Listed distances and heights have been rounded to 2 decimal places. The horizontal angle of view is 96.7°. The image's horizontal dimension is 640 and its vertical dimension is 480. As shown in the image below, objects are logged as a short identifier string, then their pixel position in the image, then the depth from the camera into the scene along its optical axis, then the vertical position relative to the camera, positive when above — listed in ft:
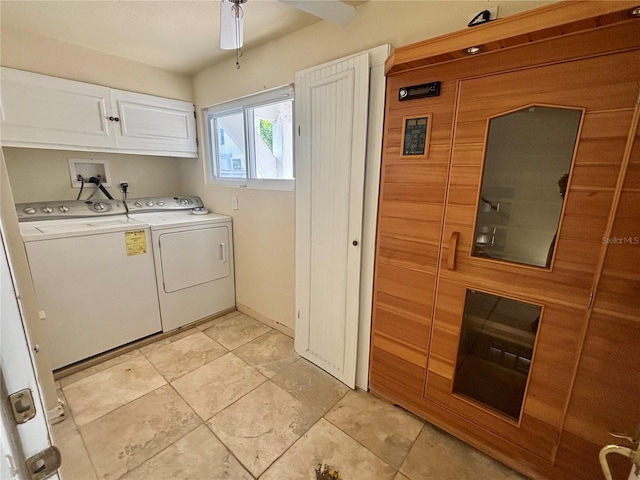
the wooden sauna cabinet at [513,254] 3.39 -1.01
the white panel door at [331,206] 5.46 -0.55
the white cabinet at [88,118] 6.41 +1.50
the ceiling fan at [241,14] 4.36 +2.58
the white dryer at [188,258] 7.99 -2.36
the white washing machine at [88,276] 6.19 -2.33
